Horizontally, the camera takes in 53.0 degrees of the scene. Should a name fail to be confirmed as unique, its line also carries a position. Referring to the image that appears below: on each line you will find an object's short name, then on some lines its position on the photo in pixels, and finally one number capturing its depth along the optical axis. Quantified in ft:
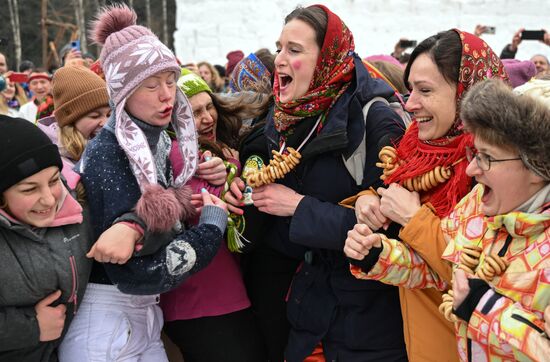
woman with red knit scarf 6.62
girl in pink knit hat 6.82
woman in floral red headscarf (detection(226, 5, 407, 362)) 7.48
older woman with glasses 5.15
